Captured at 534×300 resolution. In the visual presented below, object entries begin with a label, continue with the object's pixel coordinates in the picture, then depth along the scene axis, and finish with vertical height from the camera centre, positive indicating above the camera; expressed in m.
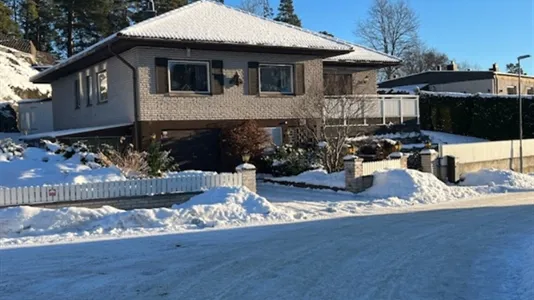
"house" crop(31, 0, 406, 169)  19.98 +2.51
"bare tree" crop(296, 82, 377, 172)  21.80 +0.90
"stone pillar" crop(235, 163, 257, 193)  14.68 -0.90
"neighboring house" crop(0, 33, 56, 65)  45.73 +8.16
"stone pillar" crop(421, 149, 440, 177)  19.97 -0.88
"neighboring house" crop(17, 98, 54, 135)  32.44 +1.74
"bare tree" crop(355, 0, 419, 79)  63.50 +11.79
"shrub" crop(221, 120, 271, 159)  21.06 +0.01
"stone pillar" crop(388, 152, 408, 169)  19.34 -0.72
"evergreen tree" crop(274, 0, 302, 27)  64.06 +14.29
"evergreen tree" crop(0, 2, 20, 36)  45.22 +10.27
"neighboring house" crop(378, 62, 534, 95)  41.72 +4.08
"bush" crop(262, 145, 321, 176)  19.84 -0.76
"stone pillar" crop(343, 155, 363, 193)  16.80 -1.07
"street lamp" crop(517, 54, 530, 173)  24.89 -1.00
